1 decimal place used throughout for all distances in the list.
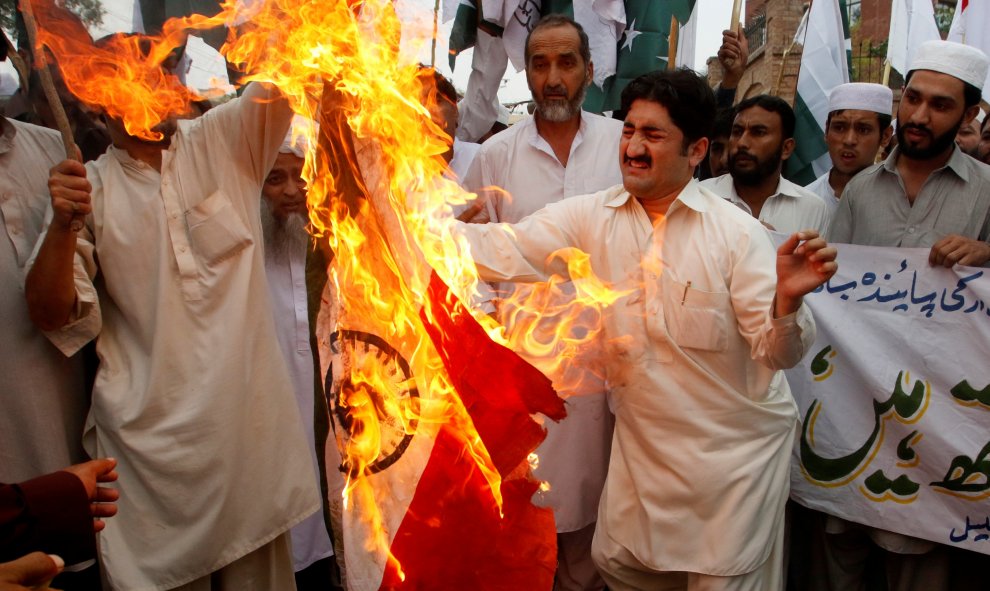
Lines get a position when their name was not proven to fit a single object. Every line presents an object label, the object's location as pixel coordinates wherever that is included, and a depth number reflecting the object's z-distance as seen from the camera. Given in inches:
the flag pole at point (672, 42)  211.2
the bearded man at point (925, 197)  167.2
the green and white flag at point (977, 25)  240.5
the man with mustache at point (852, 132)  225.8
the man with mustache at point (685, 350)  133.6
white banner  164.1
